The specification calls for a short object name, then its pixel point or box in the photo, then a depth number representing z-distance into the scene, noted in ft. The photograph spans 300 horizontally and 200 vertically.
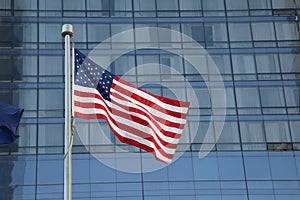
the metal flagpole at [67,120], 40.29
